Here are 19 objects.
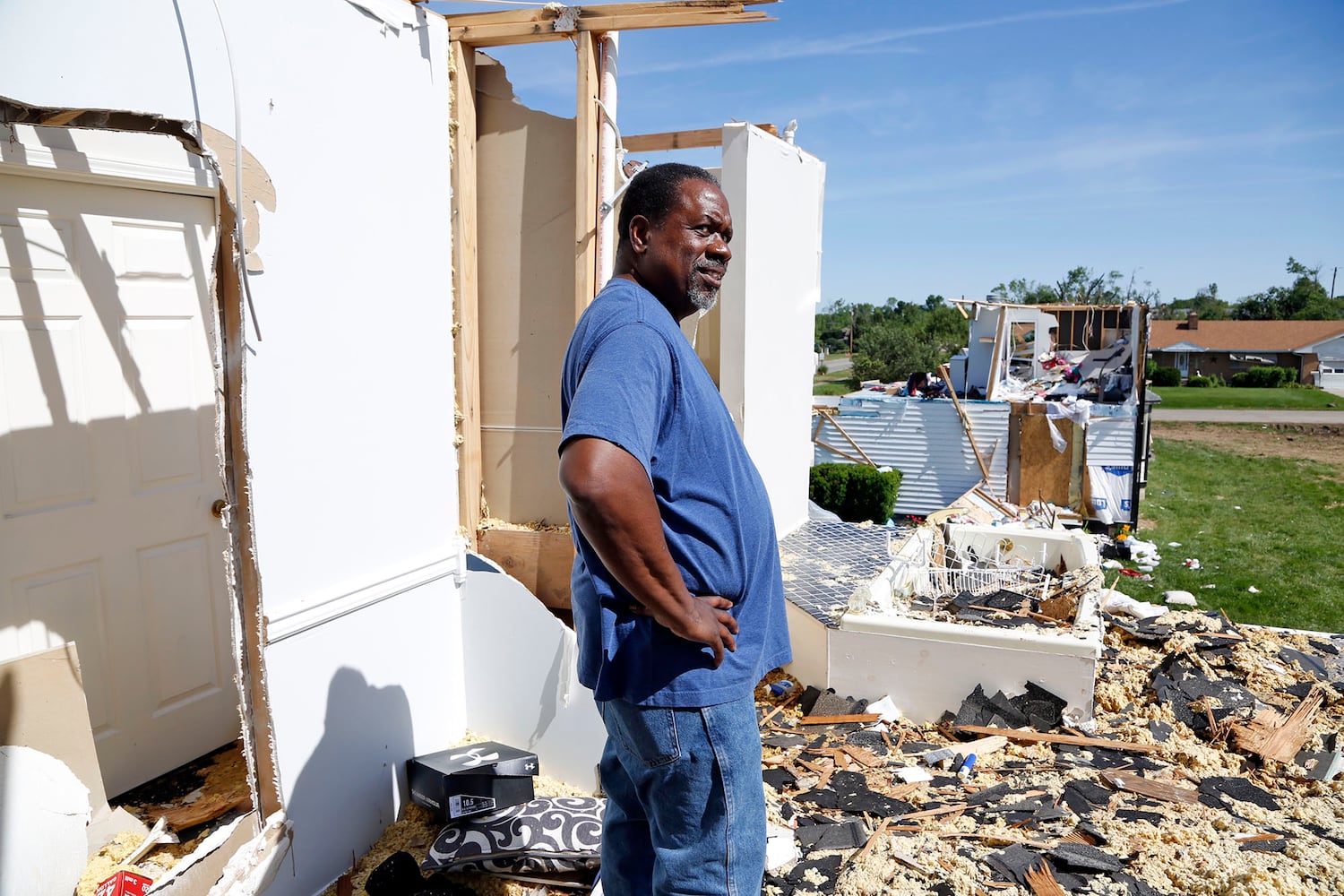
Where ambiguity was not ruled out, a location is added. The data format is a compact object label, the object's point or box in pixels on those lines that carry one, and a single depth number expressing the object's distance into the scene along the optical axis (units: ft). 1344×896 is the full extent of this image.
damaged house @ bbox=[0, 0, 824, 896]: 8.78
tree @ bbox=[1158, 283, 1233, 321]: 262.06
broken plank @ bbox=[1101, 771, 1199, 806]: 12.37
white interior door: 10.45
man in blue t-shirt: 5.47
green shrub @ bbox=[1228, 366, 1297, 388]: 160.25
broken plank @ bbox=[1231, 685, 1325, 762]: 13.50
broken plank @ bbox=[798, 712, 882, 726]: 15.08
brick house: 188.44
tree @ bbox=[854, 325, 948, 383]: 127.44
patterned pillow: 10.07
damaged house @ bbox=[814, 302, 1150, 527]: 39.99
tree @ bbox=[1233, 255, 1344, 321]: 232.12
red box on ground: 8.89
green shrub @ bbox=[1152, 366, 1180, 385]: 164.76
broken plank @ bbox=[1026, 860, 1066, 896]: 10.09
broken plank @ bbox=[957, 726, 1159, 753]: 13.80
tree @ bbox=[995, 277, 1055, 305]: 206.69
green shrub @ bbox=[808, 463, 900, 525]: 36.24
